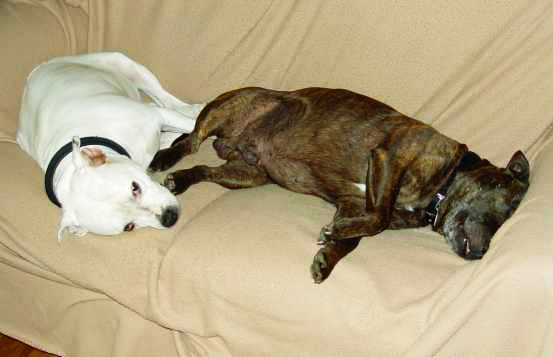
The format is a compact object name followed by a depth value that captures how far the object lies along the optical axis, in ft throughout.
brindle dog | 8.67
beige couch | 7.53
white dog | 8.62
